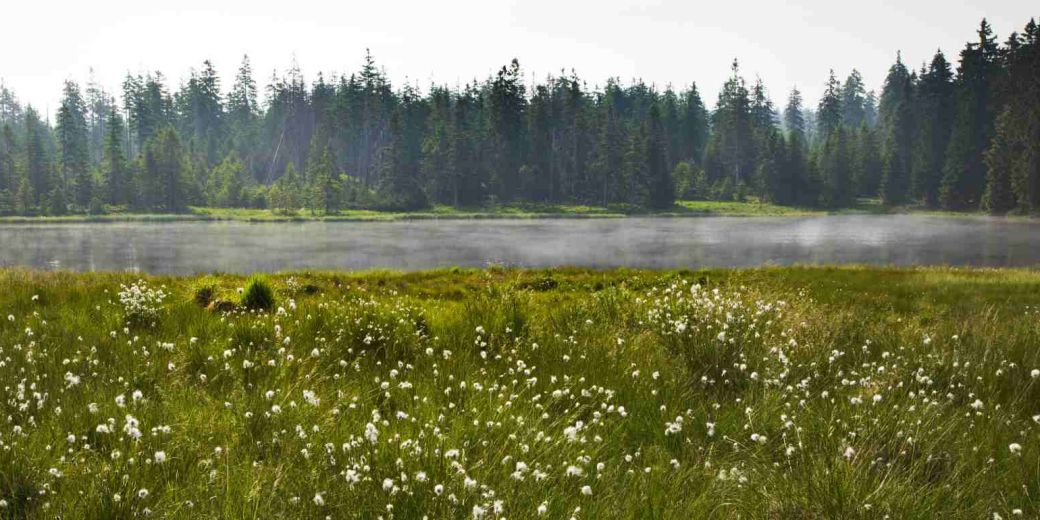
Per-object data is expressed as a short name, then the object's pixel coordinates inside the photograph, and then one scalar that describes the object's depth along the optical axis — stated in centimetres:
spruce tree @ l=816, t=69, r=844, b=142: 14538
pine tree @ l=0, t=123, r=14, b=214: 9150
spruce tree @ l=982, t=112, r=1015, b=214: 8425
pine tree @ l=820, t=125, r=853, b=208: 10775
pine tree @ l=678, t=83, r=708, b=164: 13675
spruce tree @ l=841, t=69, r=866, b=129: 18312
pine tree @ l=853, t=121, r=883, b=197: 11238
